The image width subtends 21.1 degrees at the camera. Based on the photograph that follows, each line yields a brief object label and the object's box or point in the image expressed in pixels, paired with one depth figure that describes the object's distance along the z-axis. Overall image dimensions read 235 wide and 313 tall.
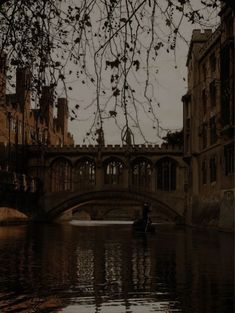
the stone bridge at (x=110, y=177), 56.06
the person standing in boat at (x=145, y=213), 38.19
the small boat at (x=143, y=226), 37.25
